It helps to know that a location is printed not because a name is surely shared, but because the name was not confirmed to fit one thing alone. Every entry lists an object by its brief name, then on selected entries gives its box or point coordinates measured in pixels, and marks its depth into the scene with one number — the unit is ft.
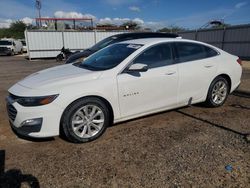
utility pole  143.74
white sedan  11.10
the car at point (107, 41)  28.09
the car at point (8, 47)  90.93
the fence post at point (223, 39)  62.23
